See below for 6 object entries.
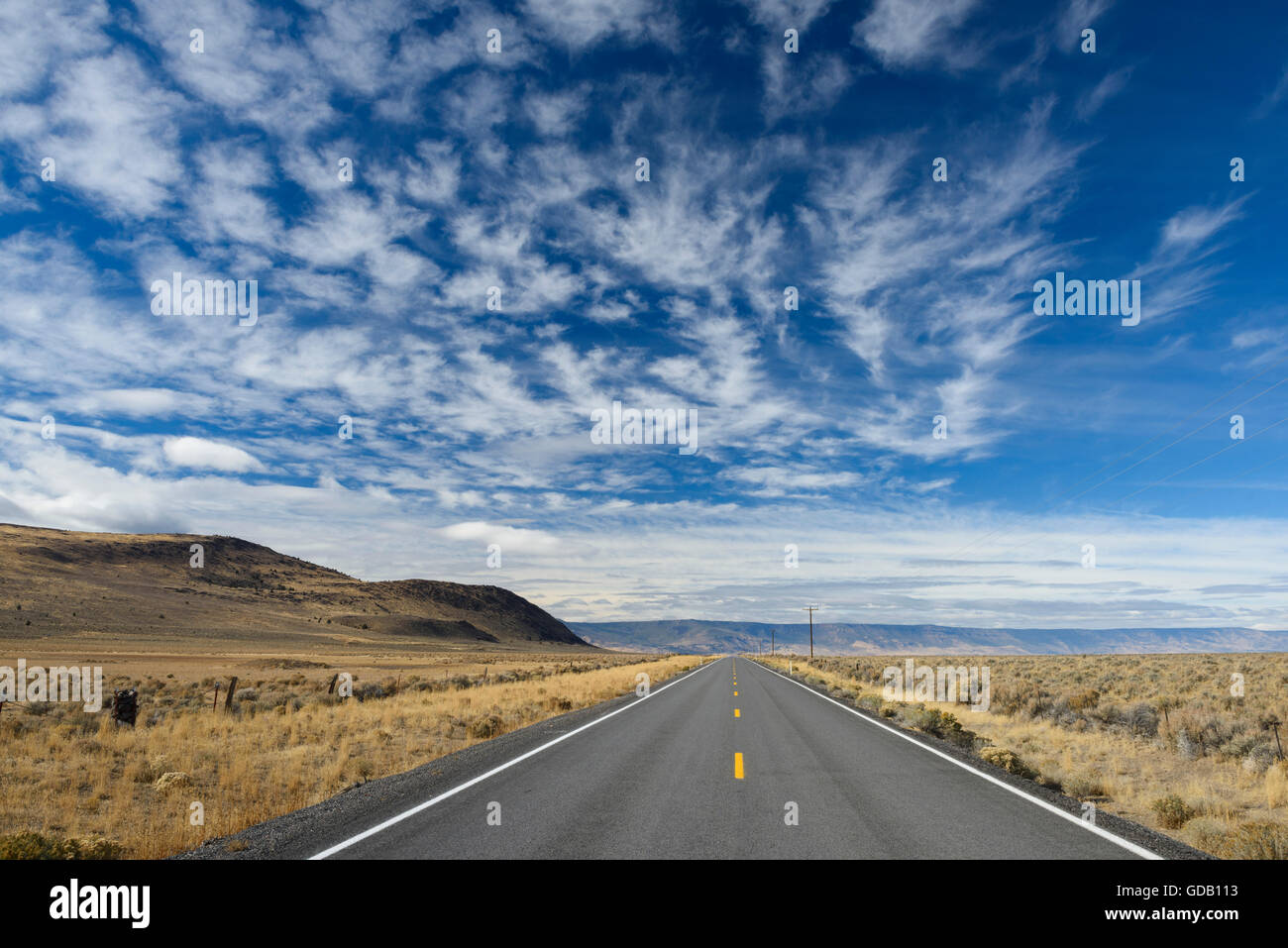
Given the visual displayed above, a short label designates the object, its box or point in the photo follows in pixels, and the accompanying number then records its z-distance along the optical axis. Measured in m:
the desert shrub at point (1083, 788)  9.60
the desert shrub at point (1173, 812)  8.09
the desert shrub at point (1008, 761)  10.73
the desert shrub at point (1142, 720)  16.12
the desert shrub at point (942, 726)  14.77
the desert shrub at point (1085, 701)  19.72
